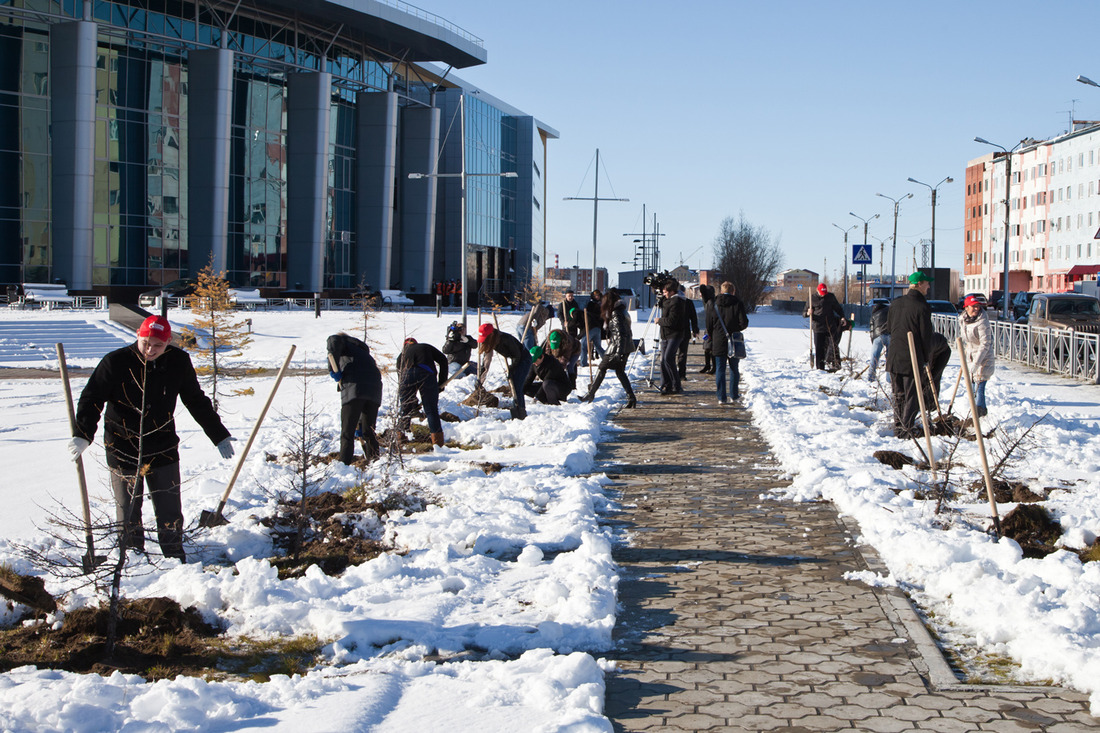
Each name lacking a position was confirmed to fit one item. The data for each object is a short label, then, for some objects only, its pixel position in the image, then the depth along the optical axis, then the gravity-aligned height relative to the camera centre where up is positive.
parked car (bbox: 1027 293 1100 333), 25.88 +0.18
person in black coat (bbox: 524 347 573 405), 14.12 -1.05
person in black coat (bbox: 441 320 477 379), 13.45 -0.58
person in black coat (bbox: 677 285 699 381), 15.81 -0.49
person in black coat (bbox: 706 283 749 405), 14.84 -0.28
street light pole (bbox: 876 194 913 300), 55.30 +3.25
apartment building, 83.44 +8.80
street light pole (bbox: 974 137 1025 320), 35.50 +4.50
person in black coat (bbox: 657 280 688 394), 15.62 -0.25
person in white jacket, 12.83 -0.32
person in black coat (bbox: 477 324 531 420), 12.27 -0.65
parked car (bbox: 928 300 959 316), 36.19 +0.19
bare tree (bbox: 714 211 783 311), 64.25 +2.71
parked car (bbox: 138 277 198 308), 42.64 +0.05
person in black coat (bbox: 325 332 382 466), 9.23 -0.74
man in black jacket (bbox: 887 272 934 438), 10.77 -0.29
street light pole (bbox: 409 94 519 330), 30.48 +1.65
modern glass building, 42.97 +7.04
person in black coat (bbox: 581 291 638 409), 14.71 -0.65
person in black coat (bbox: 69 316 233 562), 6.23 -0.76
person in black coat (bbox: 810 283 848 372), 19.31 -0.31
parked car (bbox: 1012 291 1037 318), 38.97 +0.47
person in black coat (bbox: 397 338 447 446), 10.70 -0.82
